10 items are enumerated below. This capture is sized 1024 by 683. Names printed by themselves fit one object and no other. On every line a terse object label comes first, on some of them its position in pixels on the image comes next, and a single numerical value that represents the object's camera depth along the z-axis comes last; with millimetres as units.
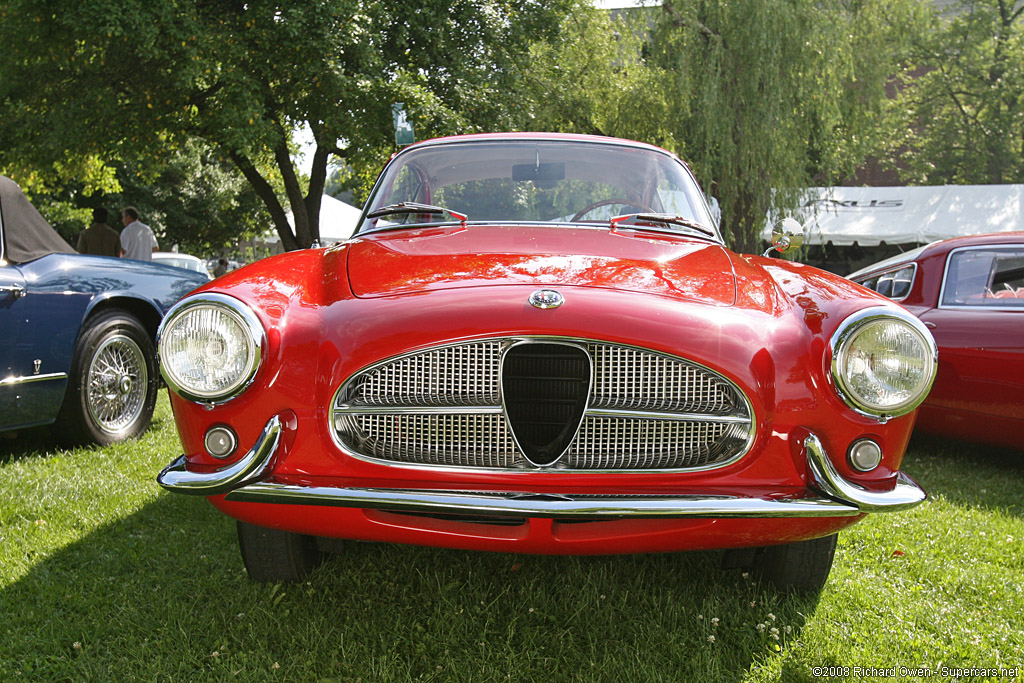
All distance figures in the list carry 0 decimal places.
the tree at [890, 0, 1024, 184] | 25422
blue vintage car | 3953
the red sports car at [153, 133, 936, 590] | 2080
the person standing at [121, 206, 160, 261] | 9081
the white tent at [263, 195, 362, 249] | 15459
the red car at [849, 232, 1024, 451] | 4277
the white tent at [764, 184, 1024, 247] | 16203
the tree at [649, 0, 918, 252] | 14219
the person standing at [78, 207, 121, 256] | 8320
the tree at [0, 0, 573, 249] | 10492
